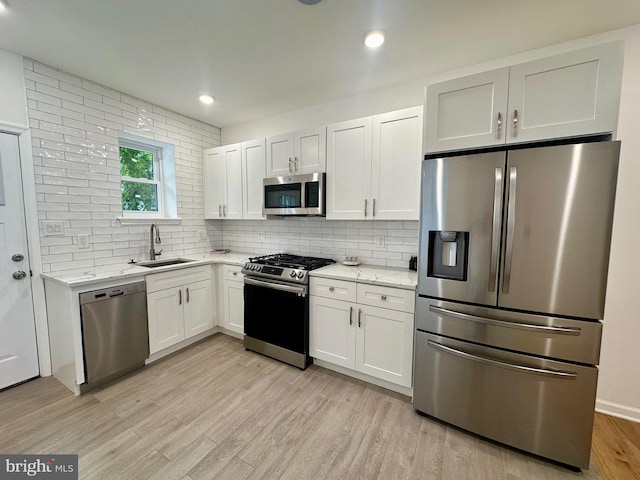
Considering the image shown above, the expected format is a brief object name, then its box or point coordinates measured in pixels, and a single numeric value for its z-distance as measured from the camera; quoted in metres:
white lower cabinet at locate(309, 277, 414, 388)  2.09
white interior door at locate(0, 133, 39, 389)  2.14
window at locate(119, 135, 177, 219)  3.02
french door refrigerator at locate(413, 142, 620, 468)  1.44
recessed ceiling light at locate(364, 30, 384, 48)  1.83
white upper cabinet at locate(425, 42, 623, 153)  1.40
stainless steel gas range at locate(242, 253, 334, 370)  2.51
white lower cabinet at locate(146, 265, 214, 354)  2.58
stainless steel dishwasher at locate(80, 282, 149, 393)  2.13
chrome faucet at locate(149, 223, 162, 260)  3.00
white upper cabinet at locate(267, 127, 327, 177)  2.69
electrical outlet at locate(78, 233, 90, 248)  2.53
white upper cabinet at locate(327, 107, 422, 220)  2.25
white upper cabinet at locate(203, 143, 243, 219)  3.34
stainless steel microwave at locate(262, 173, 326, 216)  2.67
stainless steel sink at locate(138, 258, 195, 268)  2.87
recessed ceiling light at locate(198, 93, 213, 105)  2.83
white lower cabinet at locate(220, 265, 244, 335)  3.05
